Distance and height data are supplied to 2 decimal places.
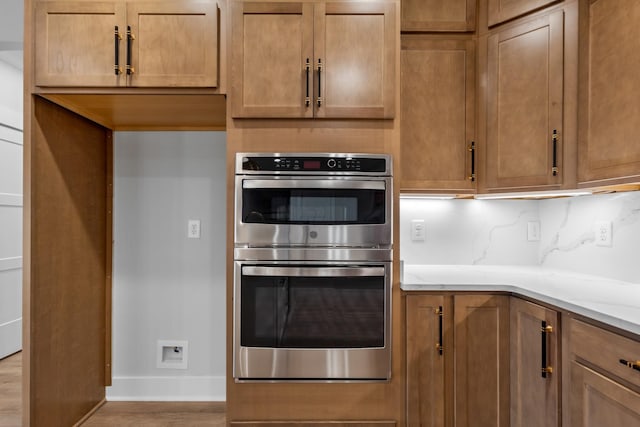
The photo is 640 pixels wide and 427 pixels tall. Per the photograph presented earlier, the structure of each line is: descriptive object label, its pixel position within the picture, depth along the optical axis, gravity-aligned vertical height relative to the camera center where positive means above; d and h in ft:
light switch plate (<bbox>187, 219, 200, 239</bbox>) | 7.79 -0.29
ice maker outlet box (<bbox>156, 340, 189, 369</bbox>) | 7.79 -2.92
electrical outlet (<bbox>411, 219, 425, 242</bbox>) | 7.60 -0.29
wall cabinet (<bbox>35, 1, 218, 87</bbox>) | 5.41 +2.48
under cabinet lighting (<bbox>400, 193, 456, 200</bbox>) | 6.94 +0.38
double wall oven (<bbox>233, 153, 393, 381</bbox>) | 5.44 -0.75
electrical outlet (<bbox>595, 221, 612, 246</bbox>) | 6.03 -0.27
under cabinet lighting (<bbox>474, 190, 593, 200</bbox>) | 5.94 +0.38
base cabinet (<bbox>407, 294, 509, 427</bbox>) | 5.67 -2.19
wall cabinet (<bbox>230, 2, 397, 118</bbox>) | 5.45 +2.28
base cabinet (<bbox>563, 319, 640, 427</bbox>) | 3.64 -1.73
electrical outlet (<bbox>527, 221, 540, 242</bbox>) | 7.44 -0.29
